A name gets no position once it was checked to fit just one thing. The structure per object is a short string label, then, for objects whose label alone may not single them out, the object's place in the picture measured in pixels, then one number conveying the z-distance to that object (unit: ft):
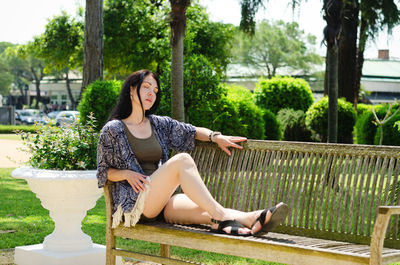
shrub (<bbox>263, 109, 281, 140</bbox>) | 52.47
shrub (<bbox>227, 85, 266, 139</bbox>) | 41.37
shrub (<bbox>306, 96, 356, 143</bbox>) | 56.24
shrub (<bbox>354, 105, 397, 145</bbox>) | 51.78
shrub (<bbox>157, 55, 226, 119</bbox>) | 35.73
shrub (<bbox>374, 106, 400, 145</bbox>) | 47.72
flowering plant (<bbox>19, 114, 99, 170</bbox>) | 15.84
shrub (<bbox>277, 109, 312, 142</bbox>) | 58.18
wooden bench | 10.50
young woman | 12.09
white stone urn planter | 14.97
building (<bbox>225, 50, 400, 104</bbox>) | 172.76
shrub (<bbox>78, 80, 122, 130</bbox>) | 43.50
